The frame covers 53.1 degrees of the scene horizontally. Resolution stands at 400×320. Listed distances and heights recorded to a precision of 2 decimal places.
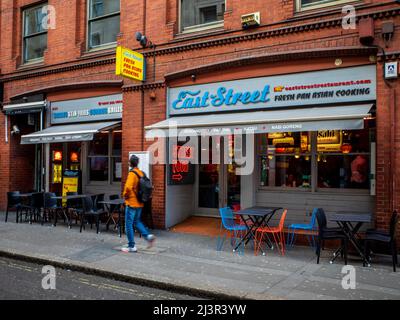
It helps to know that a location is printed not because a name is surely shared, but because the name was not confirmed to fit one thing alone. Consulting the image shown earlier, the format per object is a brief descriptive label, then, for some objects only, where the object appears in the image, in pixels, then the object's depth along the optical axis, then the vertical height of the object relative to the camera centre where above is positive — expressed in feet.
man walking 25.90 -2.62
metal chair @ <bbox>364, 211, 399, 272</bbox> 21.68 -3.90
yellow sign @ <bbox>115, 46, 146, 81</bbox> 31.24 +8.25
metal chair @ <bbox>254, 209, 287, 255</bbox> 25.70 -4.93
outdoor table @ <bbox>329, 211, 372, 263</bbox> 22.71 -3.37
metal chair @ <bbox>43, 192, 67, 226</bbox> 36.51 -3.67
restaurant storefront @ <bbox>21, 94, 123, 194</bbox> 37.40 +2.07
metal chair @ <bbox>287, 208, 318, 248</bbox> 26.61 -4.38
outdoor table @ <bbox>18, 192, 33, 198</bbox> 38.76 -2.92
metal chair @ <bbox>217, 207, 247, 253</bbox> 26.77 -4.07
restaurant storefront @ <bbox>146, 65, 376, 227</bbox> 26.27 +2.27
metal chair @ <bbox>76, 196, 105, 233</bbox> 32.83 -3.80
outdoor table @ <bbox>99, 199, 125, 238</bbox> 31.55 -3.19
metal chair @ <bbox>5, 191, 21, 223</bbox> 39.22 -3.36
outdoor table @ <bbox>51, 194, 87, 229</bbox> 35.06 -2.80
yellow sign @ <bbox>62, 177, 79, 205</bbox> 40.29 -1.95
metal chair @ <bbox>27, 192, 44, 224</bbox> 37.41 -3.54
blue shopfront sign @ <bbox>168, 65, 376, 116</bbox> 26.35 +5.53
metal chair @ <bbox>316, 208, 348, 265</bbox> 23.05 -3.90
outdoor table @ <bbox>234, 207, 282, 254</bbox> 25.21 -3.03
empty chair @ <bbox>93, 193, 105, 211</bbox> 36.45 -3.19
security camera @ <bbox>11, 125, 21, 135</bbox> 45.27 +3.91
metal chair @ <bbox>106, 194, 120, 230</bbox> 33.32 -3.87
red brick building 25.54 +5.94
